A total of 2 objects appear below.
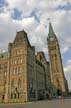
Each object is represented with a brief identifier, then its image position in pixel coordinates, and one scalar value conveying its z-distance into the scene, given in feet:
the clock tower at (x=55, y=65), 183.93
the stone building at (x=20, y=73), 102.00
